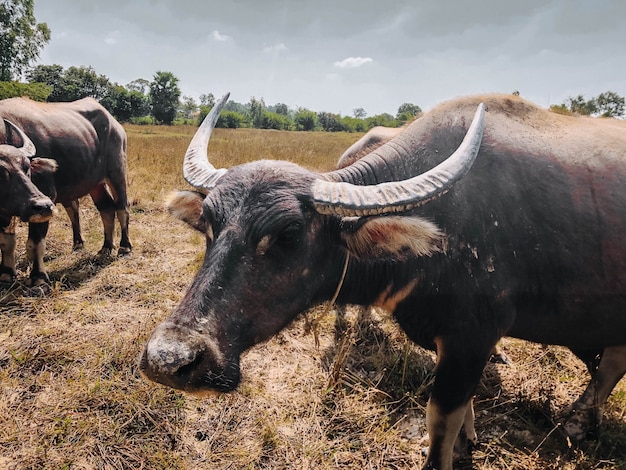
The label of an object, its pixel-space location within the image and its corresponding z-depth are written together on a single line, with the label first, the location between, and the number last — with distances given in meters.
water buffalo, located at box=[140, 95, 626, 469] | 1.84
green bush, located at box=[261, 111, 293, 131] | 81.94
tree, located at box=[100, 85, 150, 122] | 65.06
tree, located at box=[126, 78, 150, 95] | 97.62
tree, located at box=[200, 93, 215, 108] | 118.53
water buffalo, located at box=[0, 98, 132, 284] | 5.29
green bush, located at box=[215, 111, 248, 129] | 69.23
